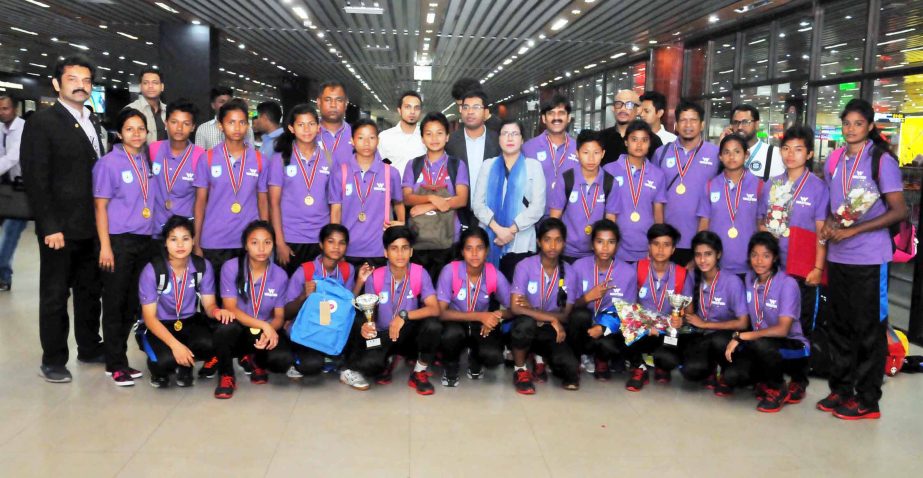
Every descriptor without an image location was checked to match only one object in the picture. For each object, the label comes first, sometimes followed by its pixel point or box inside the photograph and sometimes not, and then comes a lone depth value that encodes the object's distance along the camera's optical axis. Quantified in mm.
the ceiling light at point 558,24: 10768
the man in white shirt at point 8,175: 6867
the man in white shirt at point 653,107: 5680
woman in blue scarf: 4762
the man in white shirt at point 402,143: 5281
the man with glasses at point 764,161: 5016
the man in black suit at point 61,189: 4023
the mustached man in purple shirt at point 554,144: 4992
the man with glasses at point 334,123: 4930
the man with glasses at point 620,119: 5406
